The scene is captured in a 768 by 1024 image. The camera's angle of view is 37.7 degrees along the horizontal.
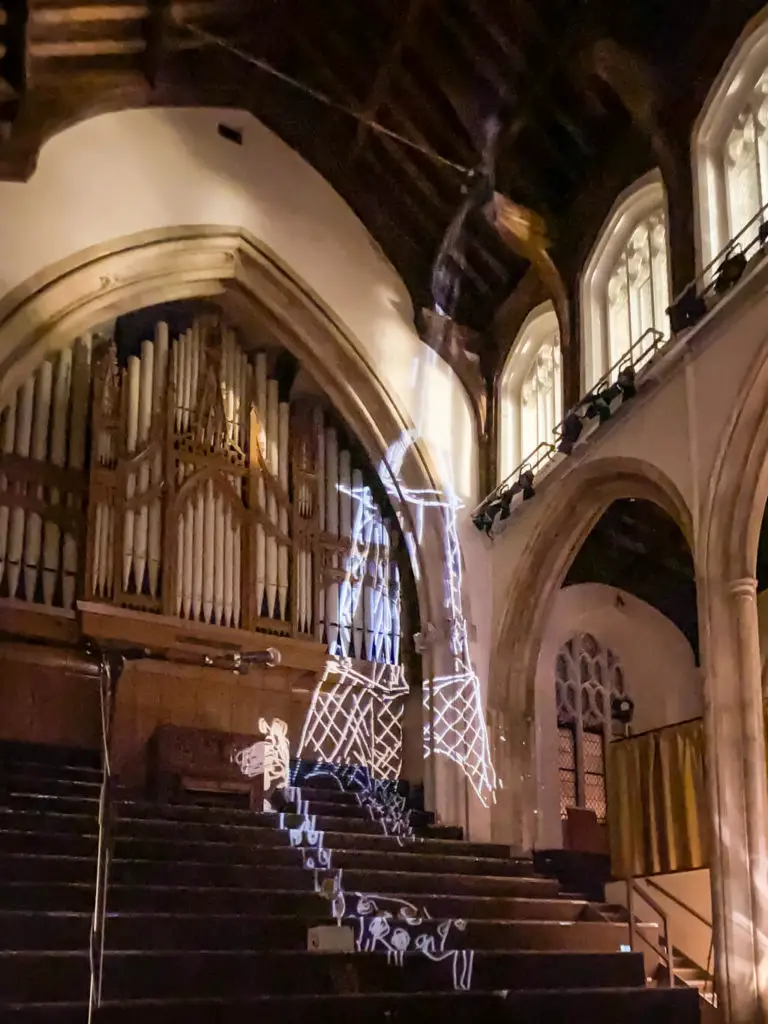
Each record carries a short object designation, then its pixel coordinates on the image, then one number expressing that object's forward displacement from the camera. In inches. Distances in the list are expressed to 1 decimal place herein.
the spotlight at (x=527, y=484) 342.6
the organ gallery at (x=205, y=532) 339.3
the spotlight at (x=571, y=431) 317.4
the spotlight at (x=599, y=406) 298.0
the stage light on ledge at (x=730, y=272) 250.8
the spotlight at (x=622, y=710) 418.9
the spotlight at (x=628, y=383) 286.4
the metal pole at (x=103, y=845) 154.9
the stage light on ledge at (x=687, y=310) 261.7
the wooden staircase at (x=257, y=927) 192.1
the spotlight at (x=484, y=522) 370.6
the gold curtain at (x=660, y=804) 309.0
